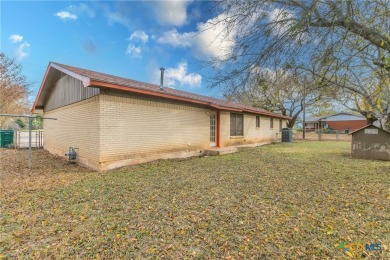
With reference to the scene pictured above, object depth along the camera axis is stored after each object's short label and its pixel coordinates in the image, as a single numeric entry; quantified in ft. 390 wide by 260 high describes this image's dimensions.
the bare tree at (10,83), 51.07
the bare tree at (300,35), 12.05
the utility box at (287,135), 60.59
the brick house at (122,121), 22.12
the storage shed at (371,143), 27.68
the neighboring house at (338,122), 124.90
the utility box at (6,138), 42.88
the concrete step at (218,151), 33.35
